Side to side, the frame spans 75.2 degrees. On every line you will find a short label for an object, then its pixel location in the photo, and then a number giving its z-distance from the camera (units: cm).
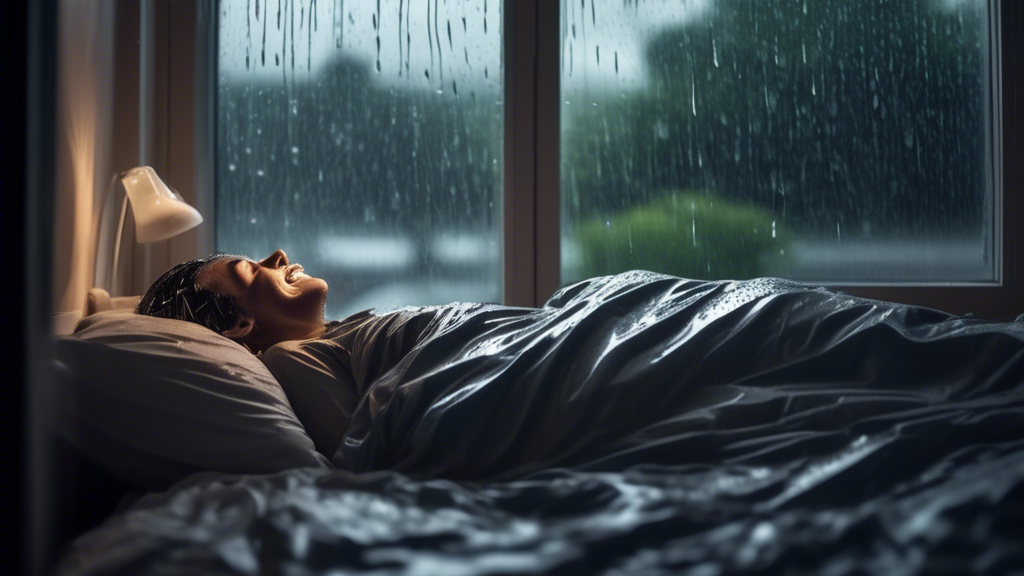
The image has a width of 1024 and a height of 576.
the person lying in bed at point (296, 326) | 100
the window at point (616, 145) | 183
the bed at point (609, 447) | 46
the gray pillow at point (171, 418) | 78
